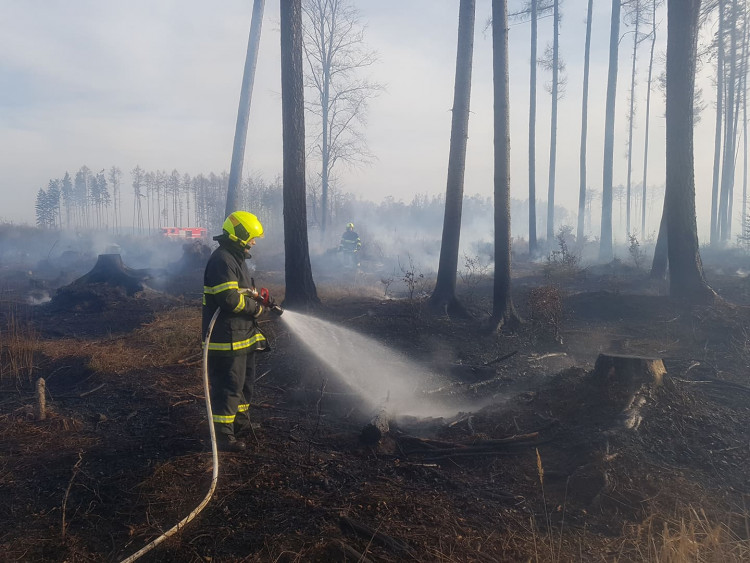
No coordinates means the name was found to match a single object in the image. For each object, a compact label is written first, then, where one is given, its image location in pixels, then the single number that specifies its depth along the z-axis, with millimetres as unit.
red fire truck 39406
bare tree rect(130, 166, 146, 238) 89438
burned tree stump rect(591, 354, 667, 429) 5023
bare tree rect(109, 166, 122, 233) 90156
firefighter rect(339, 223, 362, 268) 19338
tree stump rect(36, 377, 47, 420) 4934
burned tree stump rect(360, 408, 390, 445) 4762
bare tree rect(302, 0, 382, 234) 25391
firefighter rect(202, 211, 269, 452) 4422
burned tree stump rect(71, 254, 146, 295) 14289
